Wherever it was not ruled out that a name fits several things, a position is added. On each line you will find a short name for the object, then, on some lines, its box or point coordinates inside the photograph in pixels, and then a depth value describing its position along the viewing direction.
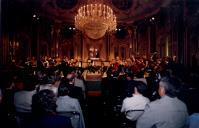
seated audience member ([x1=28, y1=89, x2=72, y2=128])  1.60
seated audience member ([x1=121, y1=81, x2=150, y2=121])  2.50
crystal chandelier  7.69
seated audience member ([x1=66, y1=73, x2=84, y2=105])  3.32
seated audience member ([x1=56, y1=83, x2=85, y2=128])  2.49
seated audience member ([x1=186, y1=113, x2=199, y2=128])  1.85
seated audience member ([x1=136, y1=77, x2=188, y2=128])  1.90
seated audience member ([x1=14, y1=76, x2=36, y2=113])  2.61
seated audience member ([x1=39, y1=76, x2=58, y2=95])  2.98
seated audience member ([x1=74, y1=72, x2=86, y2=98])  4.40
